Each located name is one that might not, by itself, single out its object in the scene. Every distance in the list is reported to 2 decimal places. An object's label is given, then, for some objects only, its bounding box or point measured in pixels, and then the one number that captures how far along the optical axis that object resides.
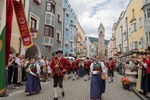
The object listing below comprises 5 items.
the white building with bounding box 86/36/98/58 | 61.77
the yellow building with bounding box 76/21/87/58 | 31.86
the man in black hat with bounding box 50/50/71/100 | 4.63
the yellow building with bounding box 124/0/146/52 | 16.58
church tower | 70.92
